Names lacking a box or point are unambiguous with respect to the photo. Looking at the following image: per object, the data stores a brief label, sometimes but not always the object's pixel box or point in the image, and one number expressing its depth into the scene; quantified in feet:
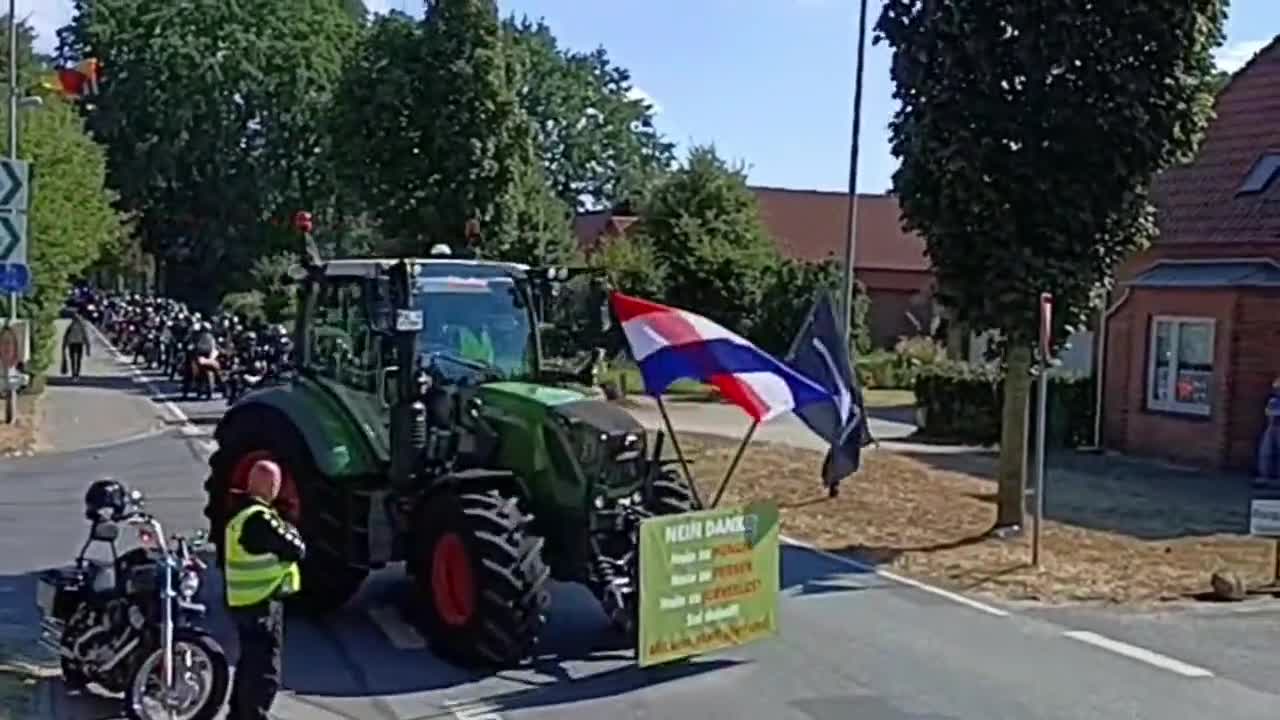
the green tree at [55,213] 108.17
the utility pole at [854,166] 89.72
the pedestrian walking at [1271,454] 51.65
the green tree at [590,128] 249.14
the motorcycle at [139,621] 30.86
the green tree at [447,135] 137.49
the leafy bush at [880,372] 160.97
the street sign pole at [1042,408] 52.90
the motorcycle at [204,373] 121.08
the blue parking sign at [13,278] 75.20
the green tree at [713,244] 144.87
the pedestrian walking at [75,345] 144.66
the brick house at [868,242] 210.79
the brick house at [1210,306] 86.38
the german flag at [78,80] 108.68
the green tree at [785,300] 145.07
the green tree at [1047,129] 55.36
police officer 30.25
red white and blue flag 40.52
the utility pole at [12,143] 96.12
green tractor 36.99
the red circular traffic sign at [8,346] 92.99
